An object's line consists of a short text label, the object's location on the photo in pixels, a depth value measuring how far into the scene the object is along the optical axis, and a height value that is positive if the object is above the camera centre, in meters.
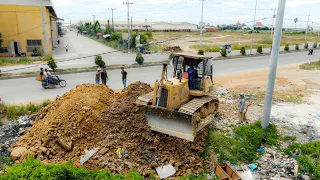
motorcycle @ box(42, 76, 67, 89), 15.88 -3.02
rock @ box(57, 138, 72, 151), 8.24 -3.35
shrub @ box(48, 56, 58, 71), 20.07 -2.36
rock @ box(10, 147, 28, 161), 7.93 -3.50
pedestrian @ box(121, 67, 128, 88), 15.52 -2.42
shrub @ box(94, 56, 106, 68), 21.86 -2.34
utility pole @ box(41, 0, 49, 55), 27.62 -0.41
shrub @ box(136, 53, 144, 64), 24.62 -2.30
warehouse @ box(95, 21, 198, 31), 94.65 +2.67
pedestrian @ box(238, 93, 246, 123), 10.64 -2.91
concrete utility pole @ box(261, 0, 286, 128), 9.64 -1.02
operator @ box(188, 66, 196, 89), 9.97 -1.45
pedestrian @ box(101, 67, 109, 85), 15.41 -2.36
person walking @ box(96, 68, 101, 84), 15.45 -2.40
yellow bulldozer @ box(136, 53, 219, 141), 8.38 -2.18
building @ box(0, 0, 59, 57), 28.52 +0.40
